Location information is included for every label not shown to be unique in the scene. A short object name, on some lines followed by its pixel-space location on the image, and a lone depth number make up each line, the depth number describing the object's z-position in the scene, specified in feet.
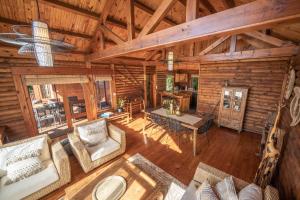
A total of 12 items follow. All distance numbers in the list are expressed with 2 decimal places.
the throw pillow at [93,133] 9.36
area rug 5.43
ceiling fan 4.66
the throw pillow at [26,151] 6.80
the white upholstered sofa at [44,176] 6.14
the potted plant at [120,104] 18.47
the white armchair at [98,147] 8.26
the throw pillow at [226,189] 4.25
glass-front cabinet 13.55
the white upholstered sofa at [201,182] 4.77
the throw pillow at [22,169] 6.45
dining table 9.92
